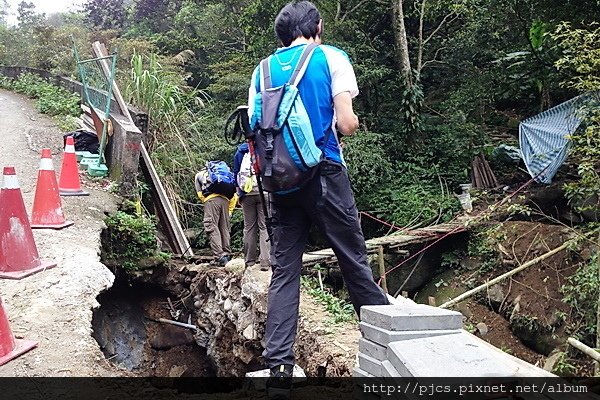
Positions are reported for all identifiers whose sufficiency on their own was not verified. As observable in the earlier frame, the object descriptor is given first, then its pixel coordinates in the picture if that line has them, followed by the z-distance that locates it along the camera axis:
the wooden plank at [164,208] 8.04
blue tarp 9.26
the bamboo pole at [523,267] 6.53
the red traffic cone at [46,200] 5.55
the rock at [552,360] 6.60
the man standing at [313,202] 2.91
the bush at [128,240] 6.39
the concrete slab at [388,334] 2.47
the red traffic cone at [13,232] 4.42
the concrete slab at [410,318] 2.49
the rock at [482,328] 8.40
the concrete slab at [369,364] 2.56
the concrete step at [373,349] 2.54
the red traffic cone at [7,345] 3.33
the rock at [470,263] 9.89
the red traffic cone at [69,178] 6.78
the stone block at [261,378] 3.08
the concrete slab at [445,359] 2.02
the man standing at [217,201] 7.12
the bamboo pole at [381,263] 7.16
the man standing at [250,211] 5.56
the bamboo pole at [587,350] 3.89
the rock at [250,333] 5.84
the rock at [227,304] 6.38
